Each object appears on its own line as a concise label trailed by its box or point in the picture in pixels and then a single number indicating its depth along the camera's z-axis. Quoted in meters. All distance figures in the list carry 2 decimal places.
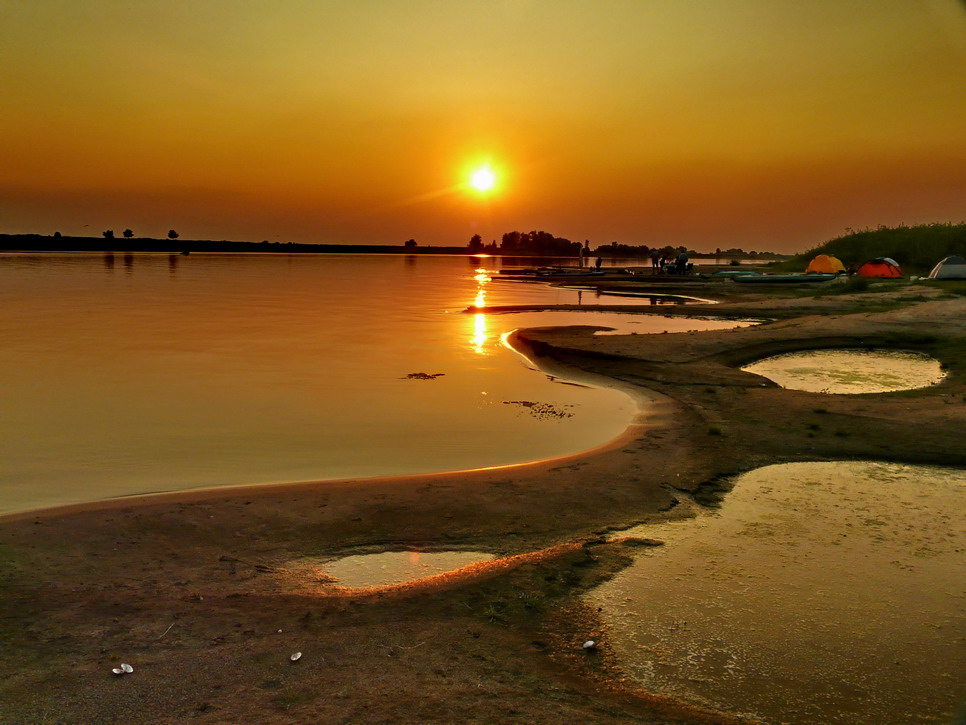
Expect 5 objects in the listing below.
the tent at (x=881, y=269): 63.31
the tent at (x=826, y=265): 71.07
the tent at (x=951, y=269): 53.22
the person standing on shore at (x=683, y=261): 81.76
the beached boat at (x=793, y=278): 61.25
